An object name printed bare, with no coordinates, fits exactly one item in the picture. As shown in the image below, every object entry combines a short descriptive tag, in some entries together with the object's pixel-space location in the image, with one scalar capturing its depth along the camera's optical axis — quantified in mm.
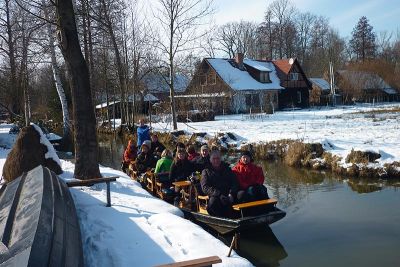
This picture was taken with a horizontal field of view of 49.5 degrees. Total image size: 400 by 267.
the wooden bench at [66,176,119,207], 8562
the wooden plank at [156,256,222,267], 4449
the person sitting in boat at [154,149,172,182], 11703
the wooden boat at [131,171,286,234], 8273
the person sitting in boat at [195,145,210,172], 11047
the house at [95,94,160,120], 42875
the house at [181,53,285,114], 39000
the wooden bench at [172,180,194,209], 9883
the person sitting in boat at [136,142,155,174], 13414
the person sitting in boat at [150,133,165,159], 14160
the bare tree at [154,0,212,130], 28609
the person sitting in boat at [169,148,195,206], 10914
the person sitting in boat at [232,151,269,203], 9164
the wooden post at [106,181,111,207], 8500
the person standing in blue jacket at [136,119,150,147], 16453
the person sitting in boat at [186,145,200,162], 12281
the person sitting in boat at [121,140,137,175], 14988
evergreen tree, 69250
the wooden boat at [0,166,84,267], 4117
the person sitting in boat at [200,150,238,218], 8805
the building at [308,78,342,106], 55391
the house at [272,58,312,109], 49219
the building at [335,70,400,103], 55216
